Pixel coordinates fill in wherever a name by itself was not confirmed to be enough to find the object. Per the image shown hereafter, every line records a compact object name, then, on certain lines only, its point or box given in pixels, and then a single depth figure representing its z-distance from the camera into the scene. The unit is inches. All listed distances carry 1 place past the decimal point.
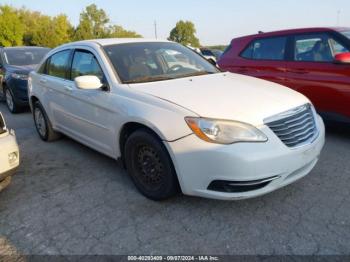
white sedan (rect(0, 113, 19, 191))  131.1
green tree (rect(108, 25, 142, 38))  2767.0
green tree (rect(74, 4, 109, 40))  2577.0
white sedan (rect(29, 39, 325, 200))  111.0
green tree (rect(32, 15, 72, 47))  2151.8
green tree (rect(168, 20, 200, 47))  3021.4
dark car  312.5
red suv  187.2
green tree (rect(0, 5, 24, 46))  1983.3
